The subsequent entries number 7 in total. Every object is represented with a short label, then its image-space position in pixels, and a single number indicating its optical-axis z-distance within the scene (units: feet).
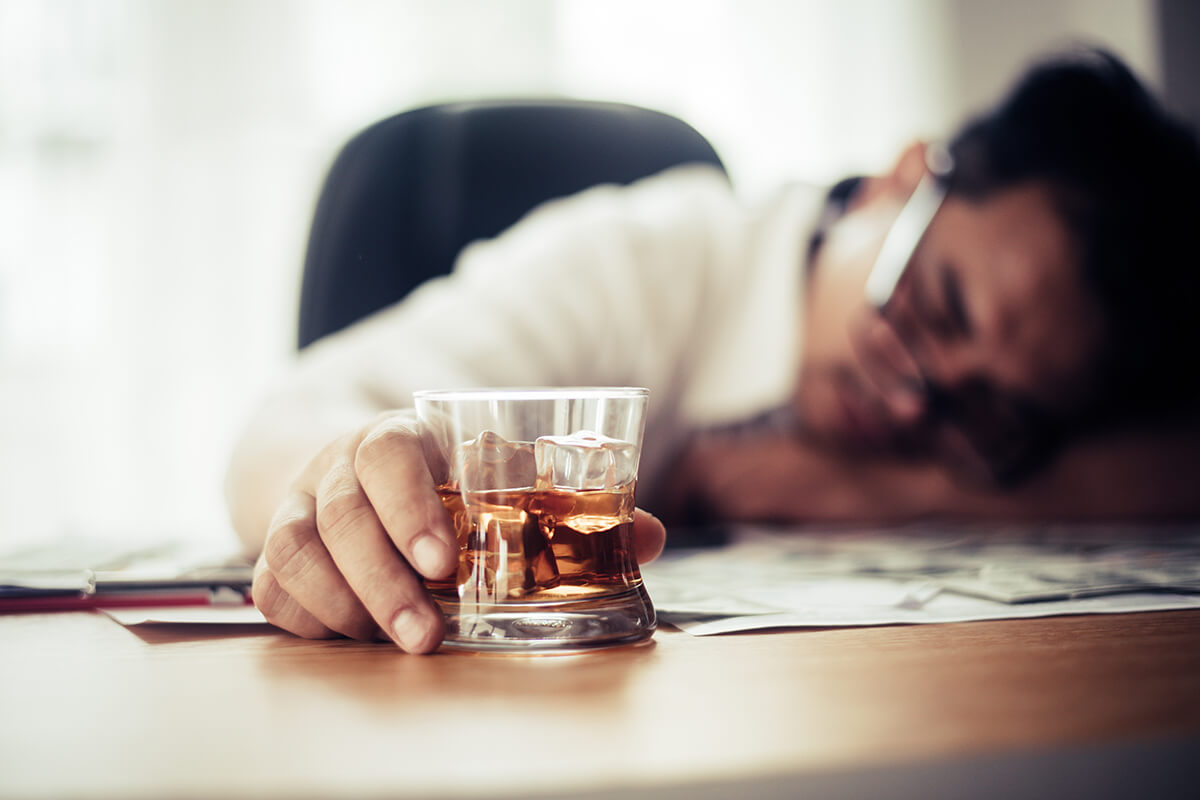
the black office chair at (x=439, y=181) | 3.96
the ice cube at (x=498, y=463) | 1.20
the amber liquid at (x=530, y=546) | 1.22
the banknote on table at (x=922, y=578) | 1.52
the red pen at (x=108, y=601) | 1.68
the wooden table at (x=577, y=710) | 0.71
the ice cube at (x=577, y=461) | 1.20
